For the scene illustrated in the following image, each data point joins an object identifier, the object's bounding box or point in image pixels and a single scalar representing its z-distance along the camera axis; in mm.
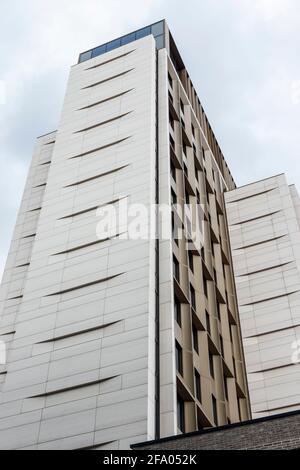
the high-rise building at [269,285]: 43531
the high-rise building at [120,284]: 28828
